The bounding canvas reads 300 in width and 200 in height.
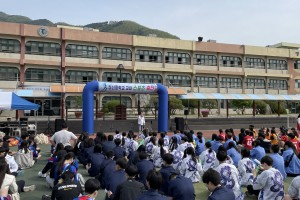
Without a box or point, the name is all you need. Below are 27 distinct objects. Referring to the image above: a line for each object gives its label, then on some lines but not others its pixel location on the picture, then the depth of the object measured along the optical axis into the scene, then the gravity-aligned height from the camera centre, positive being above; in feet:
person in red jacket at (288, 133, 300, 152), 39.06 -4.09
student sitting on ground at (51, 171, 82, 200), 17.10 -4.66
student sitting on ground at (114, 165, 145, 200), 16.14 -4.32
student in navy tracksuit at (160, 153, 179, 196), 21.43 -4.35
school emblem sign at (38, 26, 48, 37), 121.72 +30.14
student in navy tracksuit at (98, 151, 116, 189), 22.09 -4.55
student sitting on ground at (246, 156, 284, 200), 20.86 -5.05
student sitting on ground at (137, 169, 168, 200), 13.84 -3.71
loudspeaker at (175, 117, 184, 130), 81.97 -4.01
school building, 119.34 +20.28
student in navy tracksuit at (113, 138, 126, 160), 31.38 -4.49
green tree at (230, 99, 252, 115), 154.28 +1.86
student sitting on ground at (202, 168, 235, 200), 13.69 -3.59
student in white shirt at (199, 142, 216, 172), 32.68 -5.36
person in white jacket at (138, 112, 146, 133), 79.82 -3.52
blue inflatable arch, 62.95 +3.18
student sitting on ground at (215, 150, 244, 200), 22.02 -4.87
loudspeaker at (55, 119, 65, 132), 65.85 -3.38
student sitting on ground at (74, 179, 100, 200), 15.07 -4.00
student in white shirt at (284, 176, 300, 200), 16.99 -4.53
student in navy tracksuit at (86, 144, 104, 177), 29.81 -5.09
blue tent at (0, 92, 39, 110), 56.49 +0.79
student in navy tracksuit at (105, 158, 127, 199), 19.81 -4.49
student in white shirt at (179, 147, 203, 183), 28.99 -5.68
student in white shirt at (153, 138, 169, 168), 36.37 -5.89
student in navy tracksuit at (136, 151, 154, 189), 23.47 -4.56
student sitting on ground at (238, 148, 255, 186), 27.84 -5.38
